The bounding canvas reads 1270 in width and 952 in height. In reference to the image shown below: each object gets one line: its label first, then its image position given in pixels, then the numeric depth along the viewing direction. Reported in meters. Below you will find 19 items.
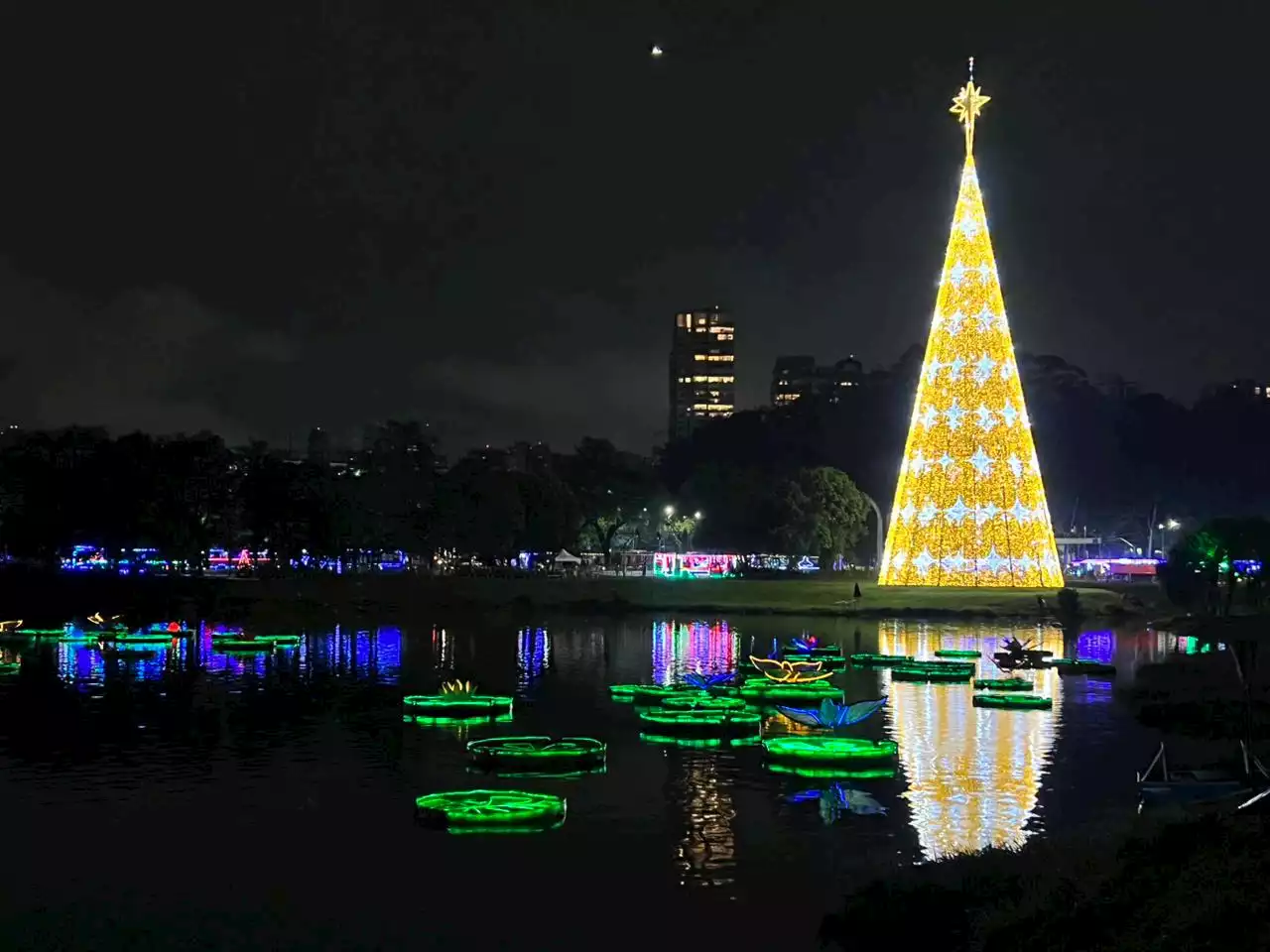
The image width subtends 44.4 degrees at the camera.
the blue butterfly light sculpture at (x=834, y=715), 35.66
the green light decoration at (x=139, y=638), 67.94
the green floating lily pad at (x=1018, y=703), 44.81
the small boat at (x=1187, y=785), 26.01
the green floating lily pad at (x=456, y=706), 42.97
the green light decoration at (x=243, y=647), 65.06
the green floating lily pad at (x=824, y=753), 33.53
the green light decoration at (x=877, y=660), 56.37
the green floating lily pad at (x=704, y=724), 39.03
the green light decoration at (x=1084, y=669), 53.41
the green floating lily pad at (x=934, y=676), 52.44
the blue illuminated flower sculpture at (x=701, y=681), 45.97
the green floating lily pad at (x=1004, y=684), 47.38
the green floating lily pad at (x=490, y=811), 26.95
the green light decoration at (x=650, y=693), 44.91
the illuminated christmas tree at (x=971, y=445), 67.38
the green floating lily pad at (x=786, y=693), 45.75
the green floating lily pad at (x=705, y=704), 41.88
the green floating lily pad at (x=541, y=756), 33.31
